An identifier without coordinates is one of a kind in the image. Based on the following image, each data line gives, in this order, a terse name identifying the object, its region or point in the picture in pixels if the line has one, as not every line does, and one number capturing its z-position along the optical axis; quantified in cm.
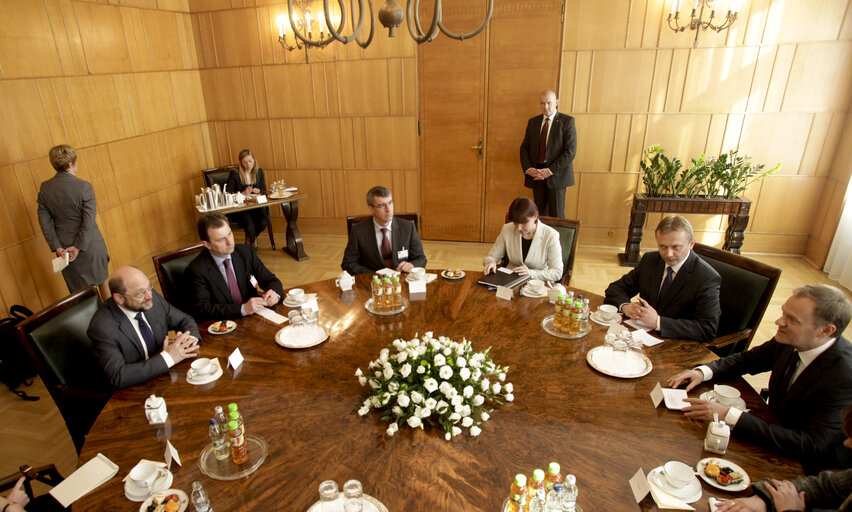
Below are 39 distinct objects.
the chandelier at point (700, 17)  523
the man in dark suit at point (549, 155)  573
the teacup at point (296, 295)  306
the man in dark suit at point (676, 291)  264
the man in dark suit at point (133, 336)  232
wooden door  600
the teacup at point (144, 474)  169
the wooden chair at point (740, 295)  277
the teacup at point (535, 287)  312
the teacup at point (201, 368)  230
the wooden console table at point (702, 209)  560
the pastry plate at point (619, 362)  229
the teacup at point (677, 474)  165
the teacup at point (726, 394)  202
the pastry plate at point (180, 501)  162
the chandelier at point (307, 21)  613
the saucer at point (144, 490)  169
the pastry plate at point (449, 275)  342
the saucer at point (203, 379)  229
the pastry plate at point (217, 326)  274
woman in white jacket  351
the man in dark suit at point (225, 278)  299
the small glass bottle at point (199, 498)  160
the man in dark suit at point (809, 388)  183
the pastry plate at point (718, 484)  166
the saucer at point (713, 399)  201
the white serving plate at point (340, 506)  160
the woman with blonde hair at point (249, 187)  622
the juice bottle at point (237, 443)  177
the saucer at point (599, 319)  276
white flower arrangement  193
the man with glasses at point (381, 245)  391
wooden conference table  170
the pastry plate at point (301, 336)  257
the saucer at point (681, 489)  163
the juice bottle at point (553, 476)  150
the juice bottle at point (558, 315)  264
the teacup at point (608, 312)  276
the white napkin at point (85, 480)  170
